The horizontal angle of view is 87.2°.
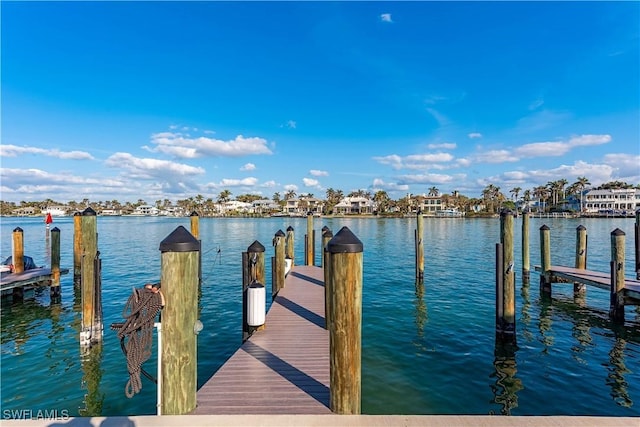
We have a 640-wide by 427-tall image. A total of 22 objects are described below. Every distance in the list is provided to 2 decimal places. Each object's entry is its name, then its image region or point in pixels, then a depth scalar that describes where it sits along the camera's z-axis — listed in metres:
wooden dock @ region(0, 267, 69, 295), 13.52
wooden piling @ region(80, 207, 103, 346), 9.69
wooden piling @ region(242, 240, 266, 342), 9.17
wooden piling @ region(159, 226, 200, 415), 4.19
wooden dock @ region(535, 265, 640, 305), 11.10
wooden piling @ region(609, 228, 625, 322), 11.30
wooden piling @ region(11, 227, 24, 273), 14.96
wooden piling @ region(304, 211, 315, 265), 20.06
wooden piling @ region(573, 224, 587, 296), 15.26
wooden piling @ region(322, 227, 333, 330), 8.59
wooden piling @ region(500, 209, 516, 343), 9.59
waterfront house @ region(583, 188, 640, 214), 107.12
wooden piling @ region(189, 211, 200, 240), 18.81
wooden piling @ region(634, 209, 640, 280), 14.68
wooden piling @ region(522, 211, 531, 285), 17.41
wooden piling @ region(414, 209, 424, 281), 18.17
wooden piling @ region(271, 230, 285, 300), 12.45
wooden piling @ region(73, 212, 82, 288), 16.94
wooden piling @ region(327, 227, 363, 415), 4.16
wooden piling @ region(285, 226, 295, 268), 18.02
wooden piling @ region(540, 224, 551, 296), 15.30
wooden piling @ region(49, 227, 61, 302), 14.88
